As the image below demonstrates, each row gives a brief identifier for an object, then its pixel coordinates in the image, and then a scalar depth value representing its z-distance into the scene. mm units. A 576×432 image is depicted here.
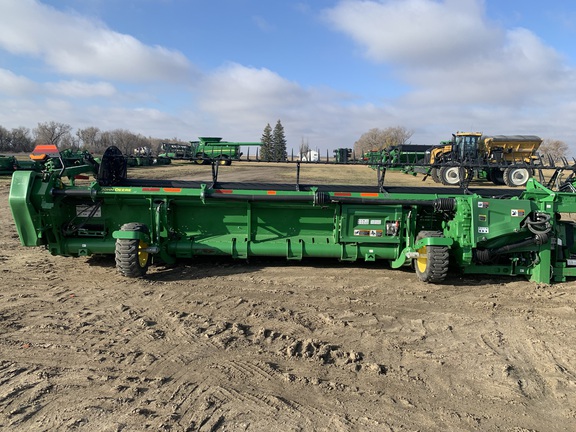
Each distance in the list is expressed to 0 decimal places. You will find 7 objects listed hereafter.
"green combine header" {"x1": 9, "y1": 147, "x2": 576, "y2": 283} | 5164
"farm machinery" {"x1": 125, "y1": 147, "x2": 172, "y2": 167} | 28303
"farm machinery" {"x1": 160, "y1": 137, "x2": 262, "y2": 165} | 27084
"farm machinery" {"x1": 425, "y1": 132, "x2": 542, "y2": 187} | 19141
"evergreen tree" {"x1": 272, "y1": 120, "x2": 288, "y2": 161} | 81300
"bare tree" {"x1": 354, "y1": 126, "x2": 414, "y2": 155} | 86312
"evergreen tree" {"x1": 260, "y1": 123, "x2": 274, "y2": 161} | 77531
